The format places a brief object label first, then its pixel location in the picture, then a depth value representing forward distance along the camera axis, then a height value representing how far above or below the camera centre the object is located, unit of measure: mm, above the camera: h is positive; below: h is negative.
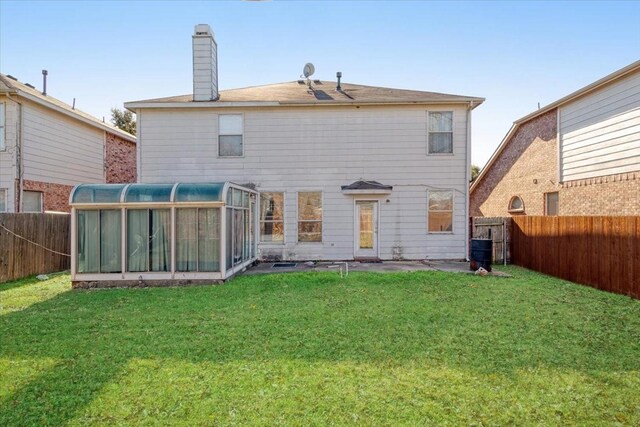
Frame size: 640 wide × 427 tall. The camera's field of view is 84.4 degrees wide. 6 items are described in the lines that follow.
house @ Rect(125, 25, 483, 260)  11758 +1527
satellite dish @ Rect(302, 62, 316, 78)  13531 +5418
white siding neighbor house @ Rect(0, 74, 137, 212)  11133 +2194
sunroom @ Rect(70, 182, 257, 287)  8344 -585
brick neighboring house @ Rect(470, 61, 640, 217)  10125 +1998
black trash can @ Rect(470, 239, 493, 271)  9609 -1149
